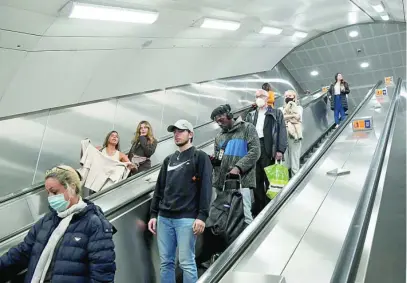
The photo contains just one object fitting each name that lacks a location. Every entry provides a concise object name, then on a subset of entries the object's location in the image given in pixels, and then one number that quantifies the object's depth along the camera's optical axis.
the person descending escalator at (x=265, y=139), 5.15
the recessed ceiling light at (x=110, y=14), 5.77
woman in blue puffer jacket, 2.63
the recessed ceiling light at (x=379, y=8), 11.00
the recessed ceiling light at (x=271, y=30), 10.96
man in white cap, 3.47
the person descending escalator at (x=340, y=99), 10.47
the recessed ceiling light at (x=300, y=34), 13.29
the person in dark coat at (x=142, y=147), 5.94
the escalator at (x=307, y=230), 2.17
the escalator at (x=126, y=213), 3.57
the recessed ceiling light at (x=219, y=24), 8.47
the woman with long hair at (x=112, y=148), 5.64
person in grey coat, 4.22
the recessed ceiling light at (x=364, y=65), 18.59
